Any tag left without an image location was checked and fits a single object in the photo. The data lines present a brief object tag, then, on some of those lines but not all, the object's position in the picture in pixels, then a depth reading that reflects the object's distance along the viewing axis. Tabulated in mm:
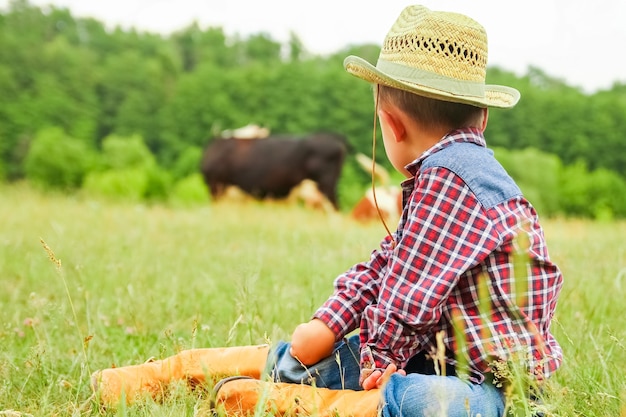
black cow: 14266
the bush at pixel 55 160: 29500
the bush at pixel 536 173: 36375
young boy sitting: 1663
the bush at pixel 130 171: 30938
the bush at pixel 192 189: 32156
